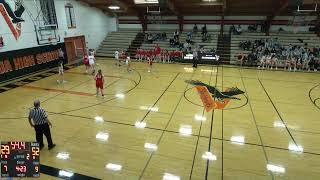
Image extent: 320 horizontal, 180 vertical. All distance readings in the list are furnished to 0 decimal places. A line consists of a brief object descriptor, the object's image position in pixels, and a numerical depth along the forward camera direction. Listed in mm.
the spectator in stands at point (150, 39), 21325
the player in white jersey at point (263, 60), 16958
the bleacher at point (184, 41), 20031
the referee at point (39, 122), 5988
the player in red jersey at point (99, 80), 10195
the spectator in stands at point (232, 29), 20591
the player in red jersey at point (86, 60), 14727
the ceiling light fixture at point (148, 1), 16141
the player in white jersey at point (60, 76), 13072
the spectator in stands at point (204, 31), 20606
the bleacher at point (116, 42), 21784
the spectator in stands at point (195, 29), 21384
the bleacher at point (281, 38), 18406
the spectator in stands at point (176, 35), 20888
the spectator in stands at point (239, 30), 20359
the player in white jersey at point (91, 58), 14422
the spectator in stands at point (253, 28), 20469
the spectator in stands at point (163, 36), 21375
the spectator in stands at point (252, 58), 17609
